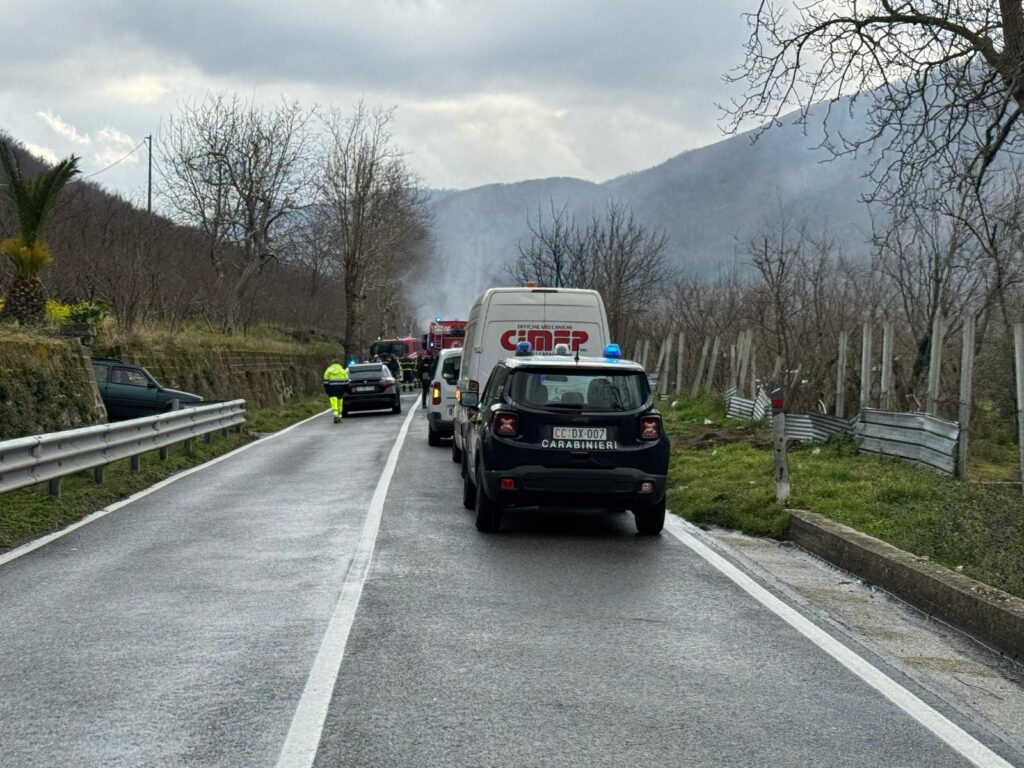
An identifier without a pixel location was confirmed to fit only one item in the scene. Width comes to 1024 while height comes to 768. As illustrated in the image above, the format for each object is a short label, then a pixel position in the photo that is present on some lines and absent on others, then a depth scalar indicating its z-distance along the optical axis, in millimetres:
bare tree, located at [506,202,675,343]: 34781
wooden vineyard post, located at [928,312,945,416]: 13781
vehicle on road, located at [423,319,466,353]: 44312
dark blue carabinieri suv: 10016
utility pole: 47503
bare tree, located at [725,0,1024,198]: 11703
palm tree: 21359
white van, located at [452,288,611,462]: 16047
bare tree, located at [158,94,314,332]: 50938
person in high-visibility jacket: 30266
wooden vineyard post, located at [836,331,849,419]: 17766
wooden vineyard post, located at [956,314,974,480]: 12406
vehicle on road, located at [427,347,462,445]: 20516
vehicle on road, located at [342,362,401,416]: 33094
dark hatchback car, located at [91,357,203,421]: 23438
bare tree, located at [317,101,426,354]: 57562
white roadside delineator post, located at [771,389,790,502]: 11266
